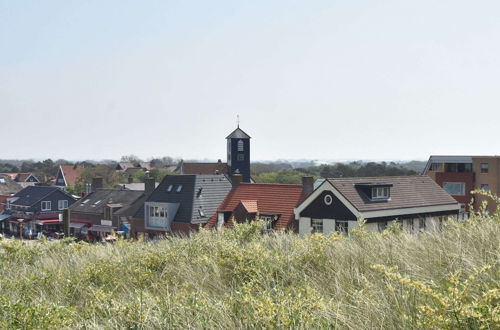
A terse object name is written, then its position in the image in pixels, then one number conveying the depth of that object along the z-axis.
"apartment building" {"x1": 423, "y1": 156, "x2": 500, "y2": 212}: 52.25
